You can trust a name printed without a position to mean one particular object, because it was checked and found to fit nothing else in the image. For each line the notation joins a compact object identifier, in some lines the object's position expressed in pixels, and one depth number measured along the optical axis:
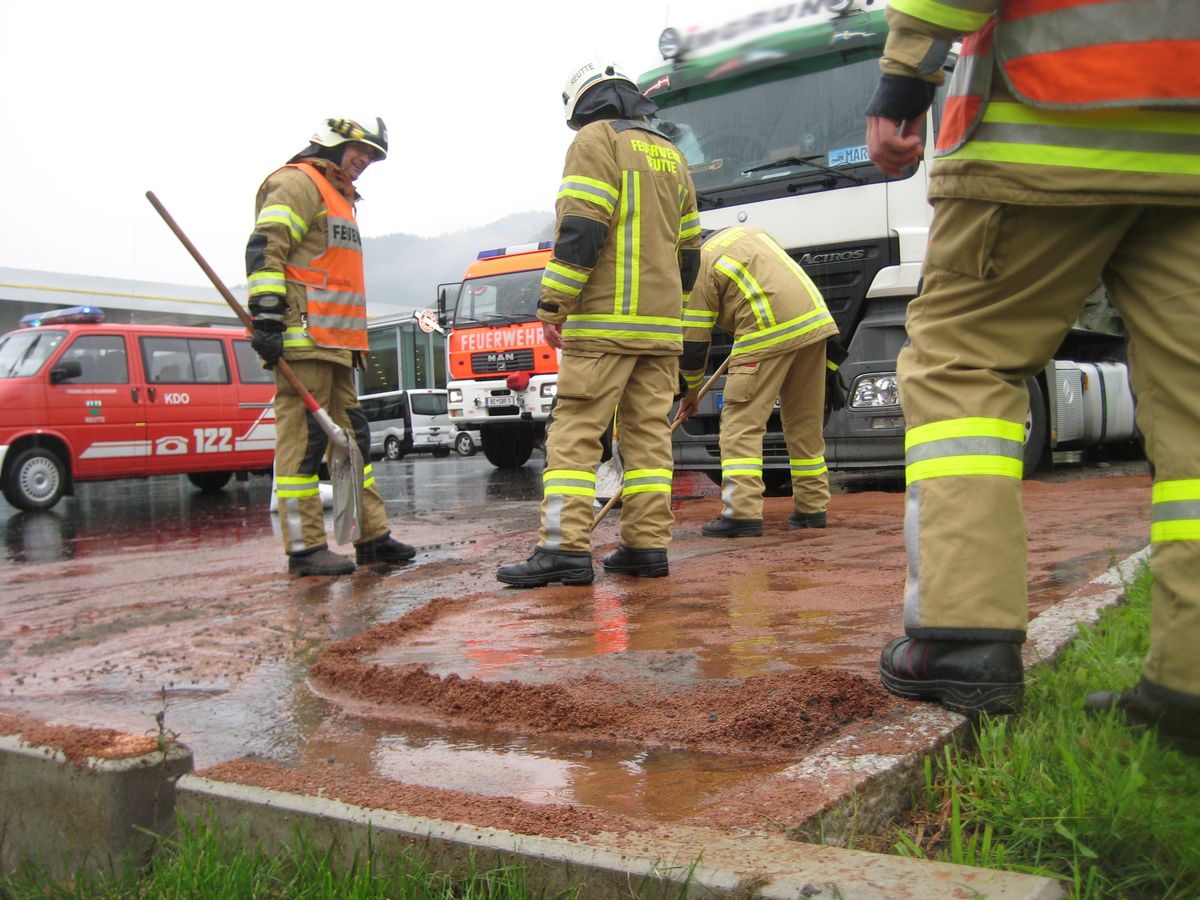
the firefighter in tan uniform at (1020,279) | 2.00
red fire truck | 14.97
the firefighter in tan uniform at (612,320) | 4.44
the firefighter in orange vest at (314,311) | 5.24
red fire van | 10.98
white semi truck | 7.04
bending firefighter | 6.07
